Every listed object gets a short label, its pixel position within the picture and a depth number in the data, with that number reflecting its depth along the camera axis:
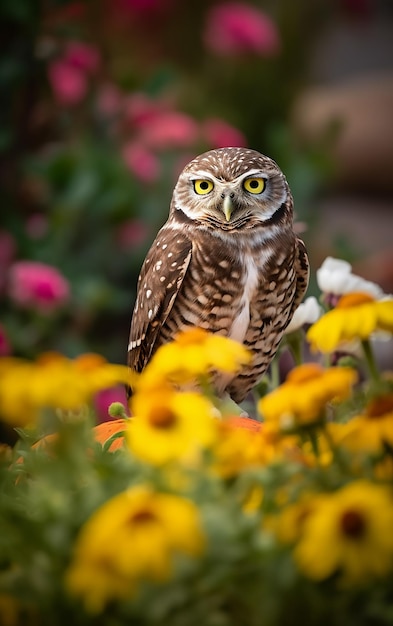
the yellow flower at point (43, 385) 2.56
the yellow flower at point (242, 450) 2.55
